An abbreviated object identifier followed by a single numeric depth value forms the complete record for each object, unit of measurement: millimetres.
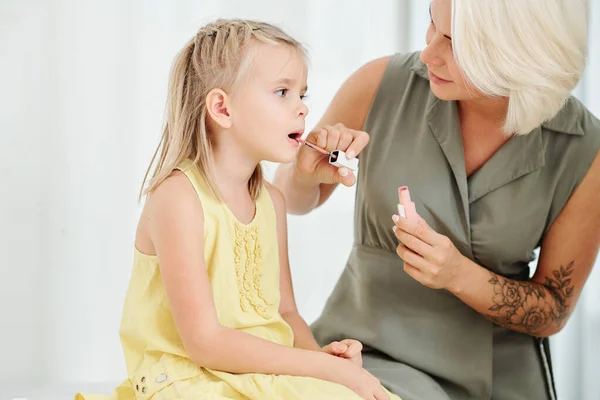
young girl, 1947
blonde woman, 2111
